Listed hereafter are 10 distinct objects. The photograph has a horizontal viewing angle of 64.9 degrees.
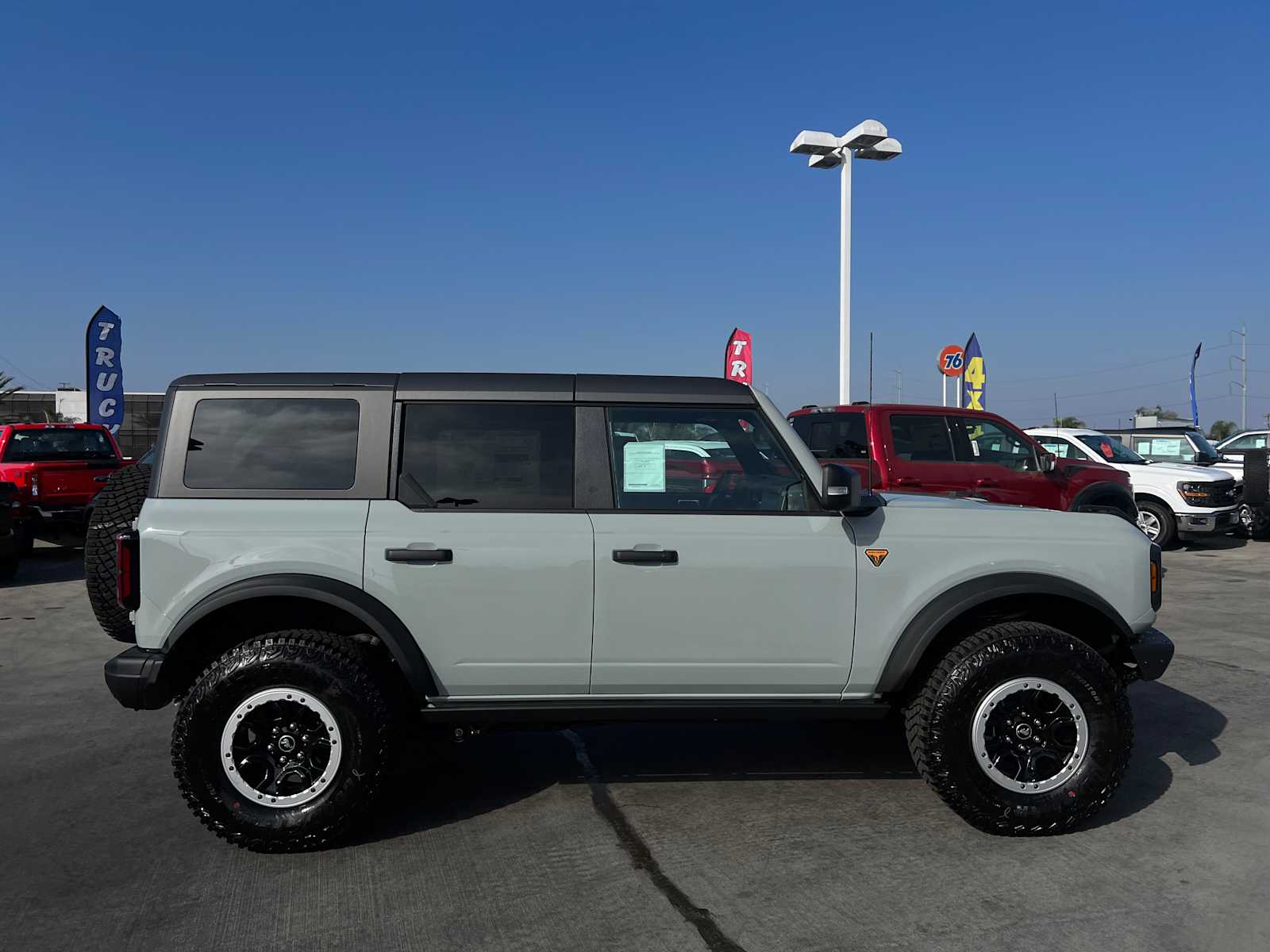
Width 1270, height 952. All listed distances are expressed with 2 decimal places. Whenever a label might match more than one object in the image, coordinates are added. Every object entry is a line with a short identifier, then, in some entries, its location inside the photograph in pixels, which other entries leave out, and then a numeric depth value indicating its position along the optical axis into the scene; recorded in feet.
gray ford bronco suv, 13.06
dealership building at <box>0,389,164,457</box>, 92.94
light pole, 58.80
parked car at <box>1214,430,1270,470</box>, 59.06
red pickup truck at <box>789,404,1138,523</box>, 33.91
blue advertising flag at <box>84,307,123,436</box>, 73.41
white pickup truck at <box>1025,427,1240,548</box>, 47.55
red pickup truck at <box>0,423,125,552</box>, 42.60
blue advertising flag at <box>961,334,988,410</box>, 82.74
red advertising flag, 66.64
